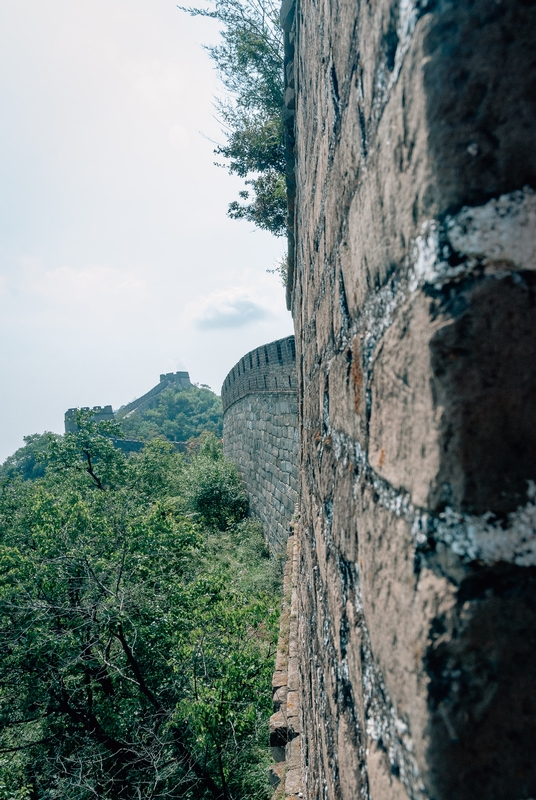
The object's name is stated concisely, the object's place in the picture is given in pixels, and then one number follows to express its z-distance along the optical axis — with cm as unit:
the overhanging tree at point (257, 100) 830
